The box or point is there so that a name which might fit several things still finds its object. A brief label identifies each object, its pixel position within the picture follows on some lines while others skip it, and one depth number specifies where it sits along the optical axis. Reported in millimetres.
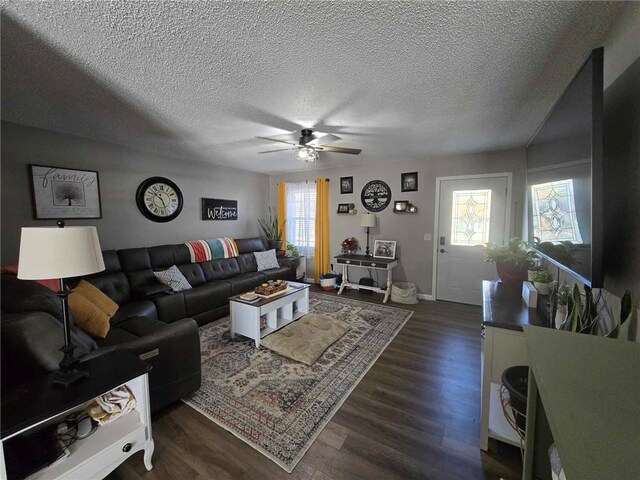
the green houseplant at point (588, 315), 1179
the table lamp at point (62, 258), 1176
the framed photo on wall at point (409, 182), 4363
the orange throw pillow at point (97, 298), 2289
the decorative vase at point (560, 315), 1378
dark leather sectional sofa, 1271
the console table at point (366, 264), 4277
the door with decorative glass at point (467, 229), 3787
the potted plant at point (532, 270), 2023
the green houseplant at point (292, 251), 5307
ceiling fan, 2770
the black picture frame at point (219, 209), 4609
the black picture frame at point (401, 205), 4422
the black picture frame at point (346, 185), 4945
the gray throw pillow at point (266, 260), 4716
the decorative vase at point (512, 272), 2264
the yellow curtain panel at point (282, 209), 5680
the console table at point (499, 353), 1503
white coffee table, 2816
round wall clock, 3734
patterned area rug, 1694
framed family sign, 2805
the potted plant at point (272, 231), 5436
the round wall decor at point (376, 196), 4645
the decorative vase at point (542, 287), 1866
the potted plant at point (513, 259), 2234
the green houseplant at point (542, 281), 1871
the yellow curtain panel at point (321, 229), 5172
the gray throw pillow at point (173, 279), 3299
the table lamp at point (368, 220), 4574
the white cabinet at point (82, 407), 1066
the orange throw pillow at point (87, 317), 1966
